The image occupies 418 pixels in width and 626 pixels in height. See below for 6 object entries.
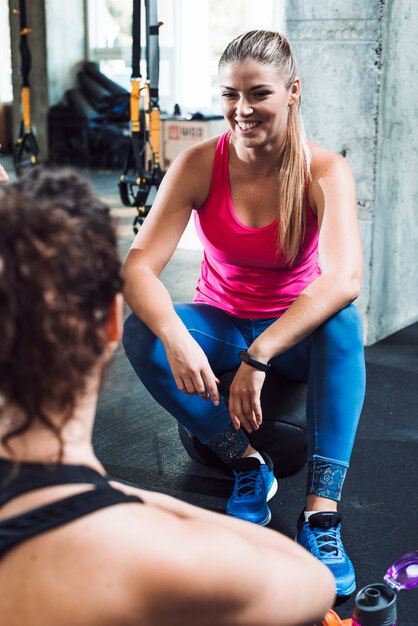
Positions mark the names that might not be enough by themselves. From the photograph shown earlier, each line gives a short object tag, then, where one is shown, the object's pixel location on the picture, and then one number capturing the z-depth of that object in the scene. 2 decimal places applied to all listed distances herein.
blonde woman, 1.67
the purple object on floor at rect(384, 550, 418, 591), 1.54
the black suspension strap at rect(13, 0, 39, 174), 5.53
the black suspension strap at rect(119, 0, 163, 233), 3.87
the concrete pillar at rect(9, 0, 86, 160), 9.71
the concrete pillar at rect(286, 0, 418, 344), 2.86
